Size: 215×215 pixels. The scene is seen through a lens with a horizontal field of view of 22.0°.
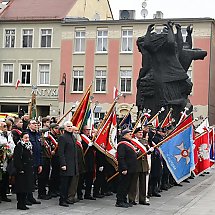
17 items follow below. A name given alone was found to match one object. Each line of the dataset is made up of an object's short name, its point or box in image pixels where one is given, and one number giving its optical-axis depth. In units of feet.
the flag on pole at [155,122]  46.85
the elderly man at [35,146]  35.91
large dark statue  56.85
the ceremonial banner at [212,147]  63.26
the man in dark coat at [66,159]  35.47
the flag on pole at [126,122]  47.25
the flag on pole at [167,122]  49.14
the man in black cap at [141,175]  37.32
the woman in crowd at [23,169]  33.19
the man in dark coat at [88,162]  39.06
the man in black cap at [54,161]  38.37
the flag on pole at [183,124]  42.87
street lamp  143.71
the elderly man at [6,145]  34.38
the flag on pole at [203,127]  56.91
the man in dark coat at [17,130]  37.07
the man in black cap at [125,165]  36.37
